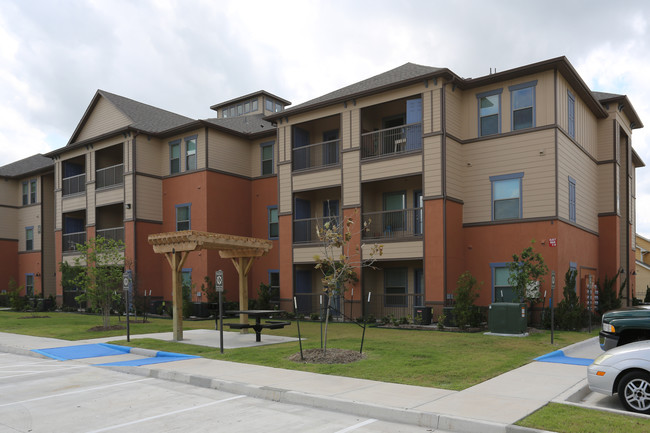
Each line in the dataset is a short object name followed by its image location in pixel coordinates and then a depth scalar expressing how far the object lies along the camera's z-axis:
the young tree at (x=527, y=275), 18.27
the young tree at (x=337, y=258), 12.83
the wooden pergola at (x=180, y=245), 16.42
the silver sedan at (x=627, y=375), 7.64
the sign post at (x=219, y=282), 14.15
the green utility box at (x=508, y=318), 17.20
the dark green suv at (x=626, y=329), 9.91
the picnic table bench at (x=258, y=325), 16.45
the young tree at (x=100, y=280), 21.11
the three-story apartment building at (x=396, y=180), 20.72
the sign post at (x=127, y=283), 16.64
